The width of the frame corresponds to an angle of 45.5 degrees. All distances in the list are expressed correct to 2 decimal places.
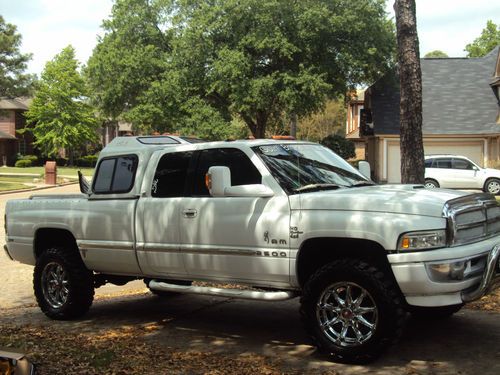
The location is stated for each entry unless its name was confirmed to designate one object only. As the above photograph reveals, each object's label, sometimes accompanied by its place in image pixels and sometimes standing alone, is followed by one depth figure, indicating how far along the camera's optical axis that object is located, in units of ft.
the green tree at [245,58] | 110.52
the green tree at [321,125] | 201.23
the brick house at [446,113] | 108.68
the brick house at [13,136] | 196.75
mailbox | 111.04
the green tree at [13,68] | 127.03
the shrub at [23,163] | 189.06
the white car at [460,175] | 83.82
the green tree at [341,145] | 128.57
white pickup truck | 15.17
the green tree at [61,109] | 187.32
